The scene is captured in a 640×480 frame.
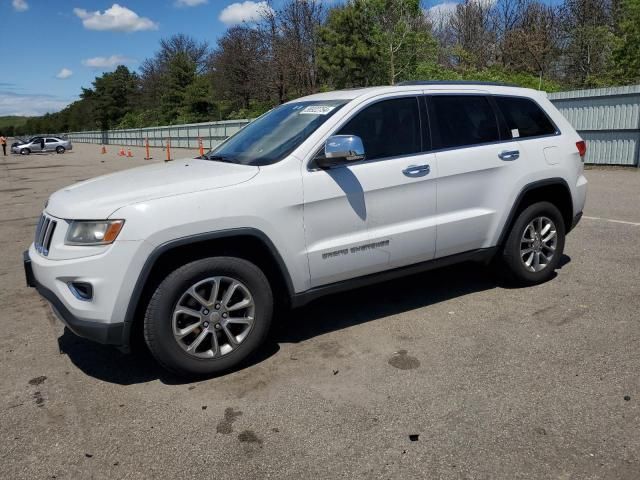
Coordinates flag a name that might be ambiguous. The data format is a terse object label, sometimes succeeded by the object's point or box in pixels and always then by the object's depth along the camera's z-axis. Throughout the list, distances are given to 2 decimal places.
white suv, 3.34
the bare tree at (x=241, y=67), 43.06
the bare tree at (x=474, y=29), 43.16
